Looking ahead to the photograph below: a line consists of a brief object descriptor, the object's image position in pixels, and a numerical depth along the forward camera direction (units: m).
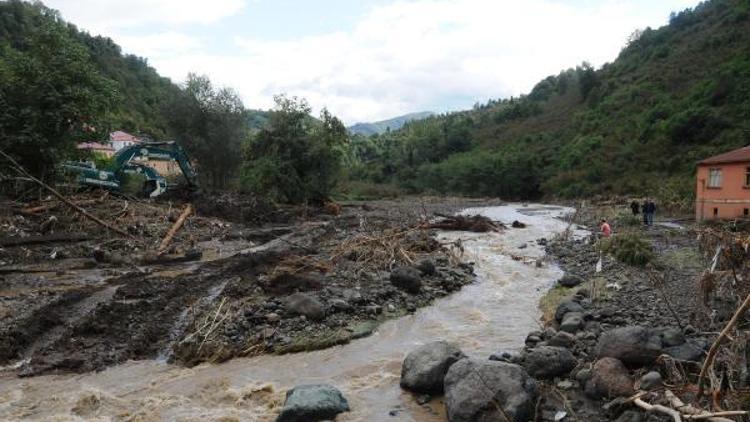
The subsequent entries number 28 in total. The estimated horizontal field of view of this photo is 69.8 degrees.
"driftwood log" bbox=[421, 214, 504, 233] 31.77
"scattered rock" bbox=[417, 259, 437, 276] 17.64
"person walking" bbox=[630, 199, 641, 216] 32.38
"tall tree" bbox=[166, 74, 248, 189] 42.41
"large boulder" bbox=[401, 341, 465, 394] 9.02
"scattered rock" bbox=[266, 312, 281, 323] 12.26
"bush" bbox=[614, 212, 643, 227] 30.70
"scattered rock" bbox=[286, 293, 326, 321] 12.56
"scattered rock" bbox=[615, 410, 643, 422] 7.10
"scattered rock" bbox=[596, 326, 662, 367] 8.82
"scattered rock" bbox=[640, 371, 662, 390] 7.91
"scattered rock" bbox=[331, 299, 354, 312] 13.36
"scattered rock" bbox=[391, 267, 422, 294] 15.70
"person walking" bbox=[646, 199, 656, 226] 29.20
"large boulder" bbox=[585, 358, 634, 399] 8.02
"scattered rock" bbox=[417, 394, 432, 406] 8.78
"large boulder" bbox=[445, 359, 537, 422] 7.64
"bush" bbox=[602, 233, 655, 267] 18.30
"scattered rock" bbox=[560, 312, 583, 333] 11.52
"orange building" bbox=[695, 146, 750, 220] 26.70
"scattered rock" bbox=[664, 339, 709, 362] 8.77
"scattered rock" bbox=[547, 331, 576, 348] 10.40
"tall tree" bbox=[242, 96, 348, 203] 39.44
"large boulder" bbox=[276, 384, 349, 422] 7.97
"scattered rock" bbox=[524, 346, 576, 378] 9.09
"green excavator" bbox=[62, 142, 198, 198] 27.62
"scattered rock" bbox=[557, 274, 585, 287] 16.66
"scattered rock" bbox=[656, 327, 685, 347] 9.23
